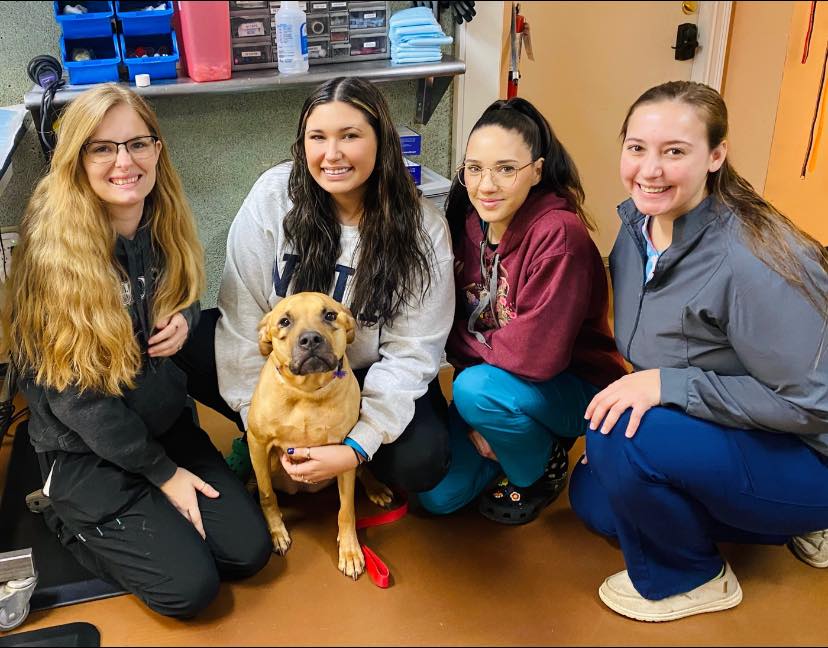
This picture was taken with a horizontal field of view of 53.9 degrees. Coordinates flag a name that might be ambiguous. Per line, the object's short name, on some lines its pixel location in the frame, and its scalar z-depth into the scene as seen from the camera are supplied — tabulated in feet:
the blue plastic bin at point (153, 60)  6.80
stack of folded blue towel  7.30
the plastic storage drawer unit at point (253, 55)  7.23
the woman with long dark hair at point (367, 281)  5.66
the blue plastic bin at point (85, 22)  6.57
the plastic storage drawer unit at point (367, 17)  7.52
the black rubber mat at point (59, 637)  5.10
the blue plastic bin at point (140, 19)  6.68
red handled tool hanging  7.49
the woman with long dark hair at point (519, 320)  5.54
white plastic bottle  6.97
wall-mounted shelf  6.66
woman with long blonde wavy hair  5.07
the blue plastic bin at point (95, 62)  6.69
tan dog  5.08
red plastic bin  6.79
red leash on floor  5.59
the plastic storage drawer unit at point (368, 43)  7.60
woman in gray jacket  4.72
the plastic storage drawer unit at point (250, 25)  7.13
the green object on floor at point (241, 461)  6.63
